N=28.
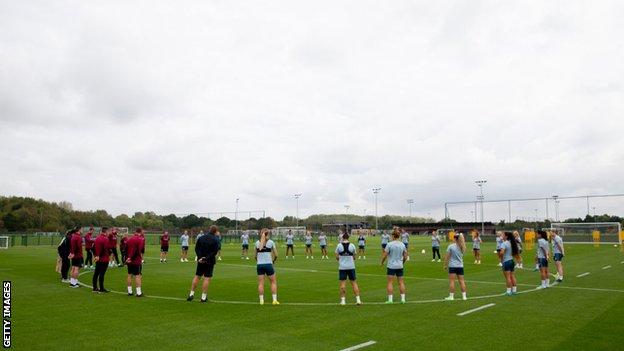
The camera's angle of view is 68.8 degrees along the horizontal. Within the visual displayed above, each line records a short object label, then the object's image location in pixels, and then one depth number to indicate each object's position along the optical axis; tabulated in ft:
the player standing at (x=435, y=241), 98.68
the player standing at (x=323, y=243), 111.93
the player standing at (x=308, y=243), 111.75
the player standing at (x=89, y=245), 79.94
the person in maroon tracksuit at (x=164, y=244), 97.45
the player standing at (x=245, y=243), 109.60
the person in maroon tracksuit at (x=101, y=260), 50.70
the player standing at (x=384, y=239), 108.66
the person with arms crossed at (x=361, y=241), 108.59
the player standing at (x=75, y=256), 56.08
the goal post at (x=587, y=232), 195.93
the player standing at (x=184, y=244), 101.40
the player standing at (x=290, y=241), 112.94
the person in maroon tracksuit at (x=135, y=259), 47.44
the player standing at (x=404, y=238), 107.76
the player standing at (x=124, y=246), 49.29
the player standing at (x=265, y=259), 43.55
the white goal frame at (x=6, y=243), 175.22
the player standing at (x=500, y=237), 59.72
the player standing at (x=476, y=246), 94.89
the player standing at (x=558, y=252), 59.85
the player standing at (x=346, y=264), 43.04
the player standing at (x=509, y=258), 48.91
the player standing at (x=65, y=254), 61.31
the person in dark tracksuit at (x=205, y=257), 44.91
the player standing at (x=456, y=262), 44.98
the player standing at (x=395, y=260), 43.52
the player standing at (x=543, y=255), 55.26
